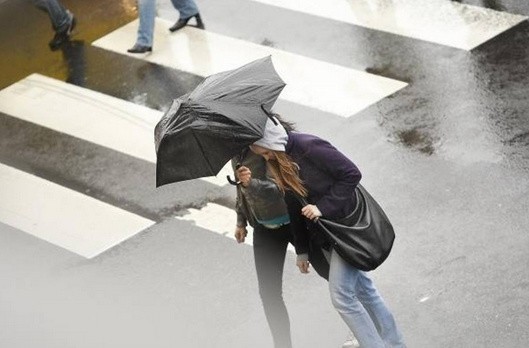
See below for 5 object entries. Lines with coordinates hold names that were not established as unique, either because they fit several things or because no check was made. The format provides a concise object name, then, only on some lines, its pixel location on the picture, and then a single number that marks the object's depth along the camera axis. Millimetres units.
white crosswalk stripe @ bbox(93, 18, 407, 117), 20156
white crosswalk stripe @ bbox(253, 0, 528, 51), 21286
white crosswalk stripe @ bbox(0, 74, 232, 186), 20428
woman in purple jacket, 12388
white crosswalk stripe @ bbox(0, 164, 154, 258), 17867
